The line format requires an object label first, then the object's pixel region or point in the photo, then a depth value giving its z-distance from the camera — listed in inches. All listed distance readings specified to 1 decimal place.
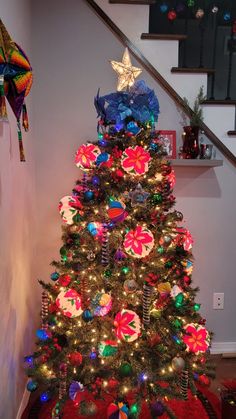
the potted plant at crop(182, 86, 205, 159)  79.7
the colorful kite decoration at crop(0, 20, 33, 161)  41.8
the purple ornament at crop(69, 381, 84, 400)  55.2
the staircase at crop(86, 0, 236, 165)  78.3
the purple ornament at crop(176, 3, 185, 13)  83.7
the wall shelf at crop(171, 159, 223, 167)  79.2
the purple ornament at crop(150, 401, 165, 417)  53.3
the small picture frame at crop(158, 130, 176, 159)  82.5
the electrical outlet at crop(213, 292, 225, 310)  90.0
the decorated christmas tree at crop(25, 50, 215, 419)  54.6
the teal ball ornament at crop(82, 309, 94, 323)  54.8
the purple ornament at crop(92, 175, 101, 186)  58.4
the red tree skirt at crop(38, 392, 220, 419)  65.2
